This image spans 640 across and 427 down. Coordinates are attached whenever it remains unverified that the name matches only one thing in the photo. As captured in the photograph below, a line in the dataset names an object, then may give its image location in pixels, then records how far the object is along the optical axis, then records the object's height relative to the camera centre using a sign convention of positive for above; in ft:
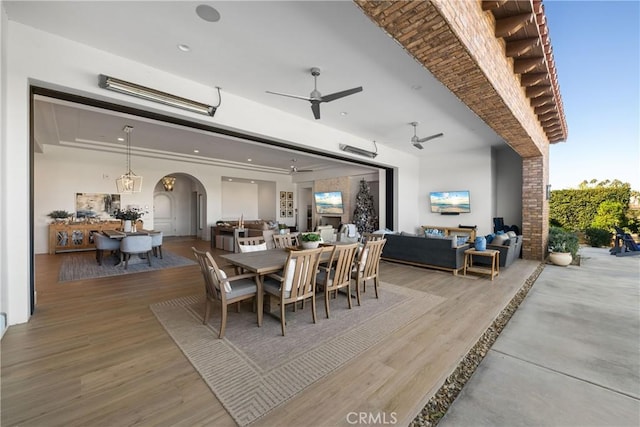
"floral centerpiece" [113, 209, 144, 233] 19.48 -0.52
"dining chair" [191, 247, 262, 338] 8.43 -2.71
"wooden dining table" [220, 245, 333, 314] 9.08 -1.95
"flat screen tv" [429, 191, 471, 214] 26.86 +1.01
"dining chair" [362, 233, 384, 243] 17.12 -1.74
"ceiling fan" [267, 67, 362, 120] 10.71 +4.97
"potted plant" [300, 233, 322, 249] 11.34 -1.31
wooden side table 15.81 -3.41
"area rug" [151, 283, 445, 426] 6.04 -4.23
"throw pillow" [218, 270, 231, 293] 8.37 -2.41
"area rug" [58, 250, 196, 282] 16.08 -3.94
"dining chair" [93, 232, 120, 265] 18.44 -2.30
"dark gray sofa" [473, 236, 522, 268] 17.57 -3.14
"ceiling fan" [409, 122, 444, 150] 18.67 +5.55
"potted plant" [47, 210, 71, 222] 24.21 -0.34
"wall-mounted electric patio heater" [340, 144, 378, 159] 20.75 +5.17
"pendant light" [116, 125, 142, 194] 19.30 +2.30
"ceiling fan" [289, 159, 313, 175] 31.26 +6.09
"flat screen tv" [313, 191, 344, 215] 34.50 +1.26
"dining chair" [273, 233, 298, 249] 14.17 -1.64
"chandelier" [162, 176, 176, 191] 30.12 +3.48
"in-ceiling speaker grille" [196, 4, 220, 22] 7.90 +6.34
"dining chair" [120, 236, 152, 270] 17.40 -2.35
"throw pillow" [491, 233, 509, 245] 18.01 -2.01
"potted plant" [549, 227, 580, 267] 19.49 -2.99
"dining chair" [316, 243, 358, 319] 10.16 -2.60
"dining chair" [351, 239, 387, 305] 11.39 -2.39
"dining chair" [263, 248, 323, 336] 8.66 -2.44
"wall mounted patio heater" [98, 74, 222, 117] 9.88 +4.99
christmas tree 31.83 -0.12
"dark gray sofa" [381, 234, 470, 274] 16.59 -2.86
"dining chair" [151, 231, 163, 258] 19.70 -2.16
